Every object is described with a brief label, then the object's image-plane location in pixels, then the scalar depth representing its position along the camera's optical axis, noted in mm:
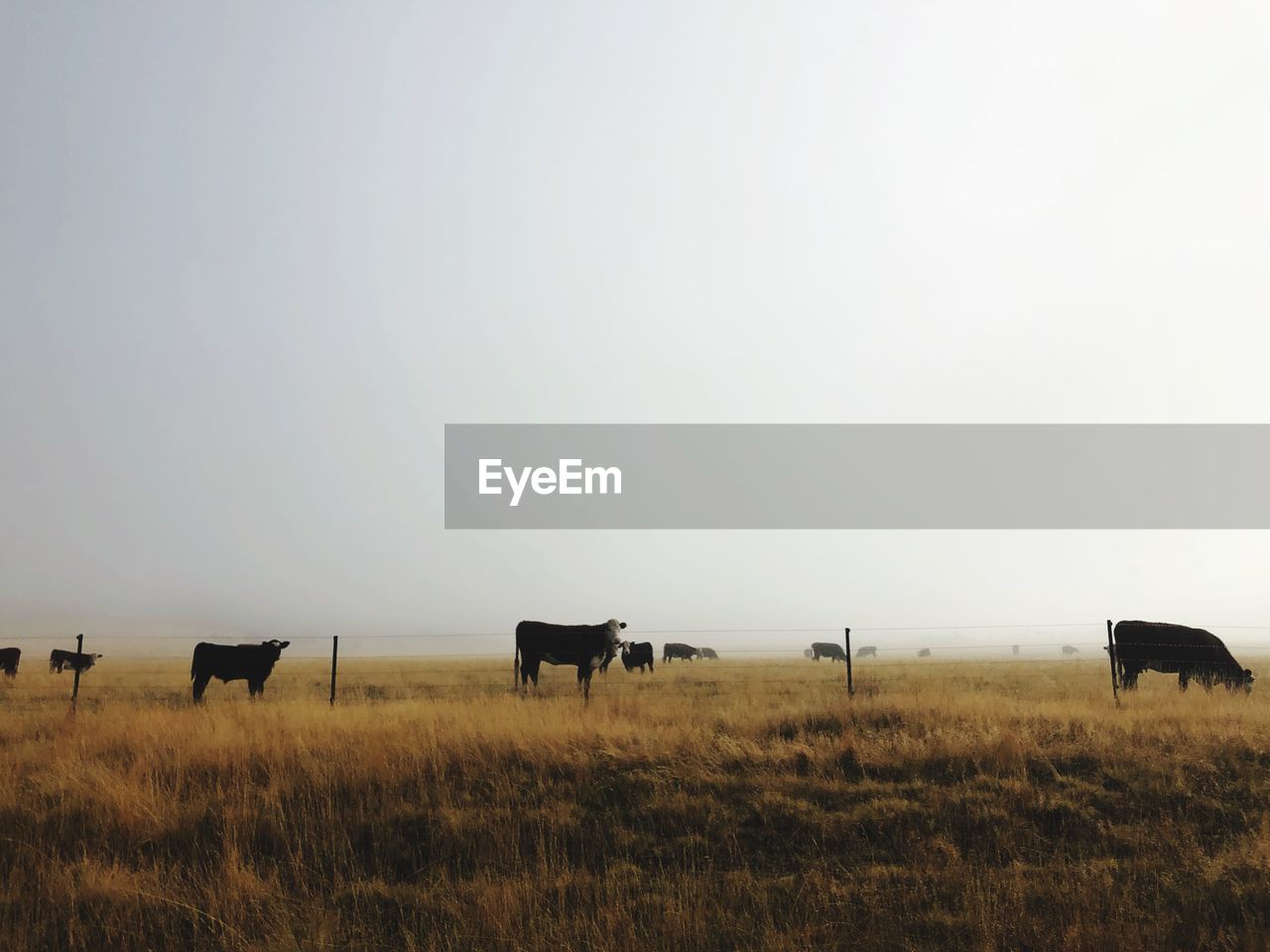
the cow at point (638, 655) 34941
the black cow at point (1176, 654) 21406
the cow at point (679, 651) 55844
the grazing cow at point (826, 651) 54481
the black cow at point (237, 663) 20516
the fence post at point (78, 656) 16772
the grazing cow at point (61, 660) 34531
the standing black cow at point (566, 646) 22984
